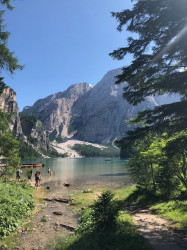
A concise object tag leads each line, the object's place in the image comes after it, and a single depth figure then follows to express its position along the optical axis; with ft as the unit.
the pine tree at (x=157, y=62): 27.04
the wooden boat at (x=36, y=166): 250.16
